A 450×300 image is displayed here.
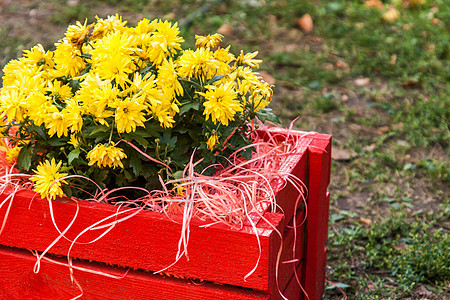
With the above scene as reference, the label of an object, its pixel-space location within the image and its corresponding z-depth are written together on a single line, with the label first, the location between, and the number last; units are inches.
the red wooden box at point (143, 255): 123.2
